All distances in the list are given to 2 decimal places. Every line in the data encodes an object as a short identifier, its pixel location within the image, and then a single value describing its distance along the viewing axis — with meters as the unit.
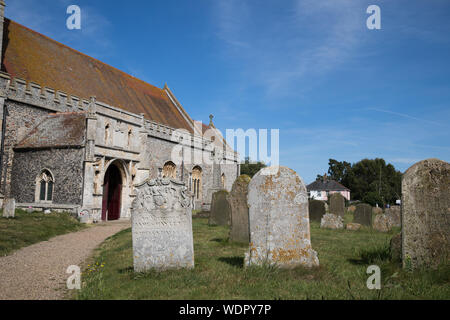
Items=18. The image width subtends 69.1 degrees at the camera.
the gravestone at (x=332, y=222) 11.55
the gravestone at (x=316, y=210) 14.06
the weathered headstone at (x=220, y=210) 11.86
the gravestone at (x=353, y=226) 11.26
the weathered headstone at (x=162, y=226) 4.86
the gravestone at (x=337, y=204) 14.86
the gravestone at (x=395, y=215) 13.52
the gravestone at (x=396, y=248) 5.03
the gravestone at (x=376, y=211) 21.54
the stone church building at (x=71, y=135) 13.73
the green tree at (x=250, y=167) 56.09
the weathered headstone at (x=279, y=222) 4.71
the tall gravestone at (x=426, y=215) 4.51
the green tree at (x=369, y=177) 52.41
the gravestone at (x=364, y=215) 12.51
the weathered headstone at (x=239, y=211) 7.72
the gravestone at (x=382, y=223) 10.99
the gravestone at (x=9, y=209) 10.73
